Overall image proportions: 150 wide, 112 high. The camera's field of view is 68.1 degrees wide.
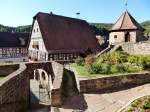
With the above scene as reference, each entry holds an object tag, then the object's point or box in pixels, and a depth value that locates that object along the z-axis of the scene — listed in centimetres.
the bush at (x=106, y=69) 817
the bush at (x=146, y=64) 854
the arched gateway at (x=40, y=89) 1048
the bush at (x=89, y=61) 962
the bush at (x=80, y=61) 1051
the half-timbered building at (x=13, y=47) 2043
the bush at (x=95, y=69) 820
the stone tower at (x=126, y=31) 1352
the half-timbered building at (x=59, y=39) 1446
